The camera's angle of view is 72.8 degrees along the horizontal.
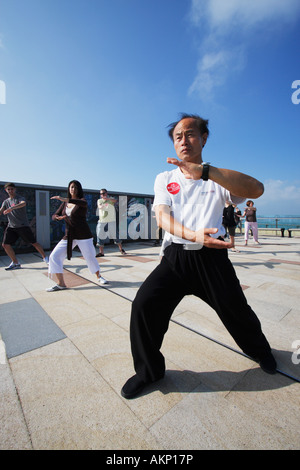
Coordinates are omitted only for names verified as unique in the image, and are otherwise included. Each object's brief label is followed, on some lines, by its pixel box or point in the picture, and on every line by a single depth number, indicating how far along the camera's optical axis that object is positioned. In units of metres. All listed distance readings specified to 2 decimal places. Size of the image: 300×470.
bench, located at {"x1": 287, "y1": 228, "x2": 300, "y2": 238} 13.24
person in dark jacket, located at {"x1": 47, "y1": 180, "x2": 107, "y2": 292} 3.50
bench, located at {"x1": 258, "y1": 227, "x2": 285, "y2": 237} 13.49
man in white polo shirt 1.41
